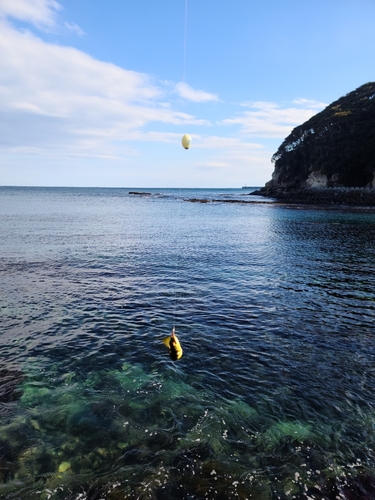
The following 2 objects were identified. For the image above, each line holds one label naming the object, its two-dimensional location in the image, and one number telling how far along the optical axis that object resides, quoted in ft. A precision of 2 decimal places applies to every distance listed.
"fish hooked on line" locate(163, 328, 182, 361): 31.63
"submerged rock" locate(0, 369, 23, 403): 32.53
